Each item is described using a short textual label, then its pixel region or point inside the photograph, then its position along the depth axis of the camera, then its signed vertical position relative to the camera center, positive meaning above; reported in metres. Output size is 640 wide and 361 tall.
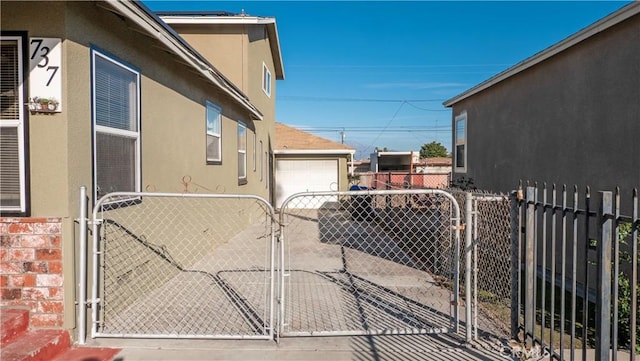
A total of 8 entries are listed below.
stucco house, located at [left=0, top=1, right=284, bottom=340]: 3.43 +0.47
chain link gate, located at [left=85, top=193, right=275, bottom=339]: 3.91 -1.40
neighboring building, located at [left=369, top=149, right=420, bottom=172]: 31.38 +0.85
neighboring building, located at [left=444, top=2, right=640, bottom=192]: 5.54 +1.03
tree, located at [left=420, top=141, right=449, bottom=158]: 62.65 +3.47
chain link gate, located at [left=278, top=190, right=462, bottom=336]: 4.07 -1.56
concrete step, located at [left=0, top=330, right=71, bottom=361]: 3.04 -1.34
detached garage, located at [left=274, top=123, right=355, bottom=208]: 17.36 +0.16
